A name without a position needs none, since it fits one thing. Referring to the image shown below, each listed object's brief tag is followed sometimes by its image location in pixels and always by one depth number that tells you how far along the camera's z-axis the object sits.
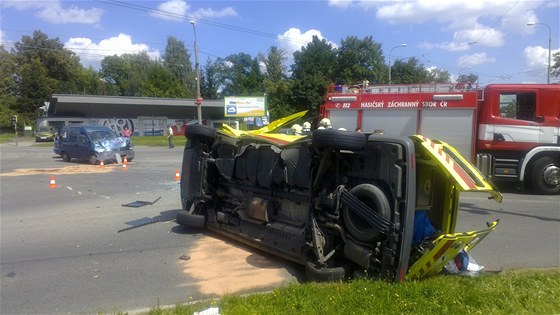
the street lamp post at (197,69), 34.50
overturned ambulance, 4.44
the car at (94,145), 20.53
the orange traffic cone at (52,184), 13.07
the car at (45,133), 50.53
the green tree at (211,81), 99.75
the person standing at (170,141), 34.19
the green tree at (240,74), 98.19
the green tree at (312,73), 57.56
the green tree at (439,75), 78.25
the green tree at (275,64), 93.75
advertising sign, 47.00
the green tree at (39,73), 72.19
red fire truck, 10.84
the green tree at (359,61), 66.75
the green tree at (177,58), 93.38
